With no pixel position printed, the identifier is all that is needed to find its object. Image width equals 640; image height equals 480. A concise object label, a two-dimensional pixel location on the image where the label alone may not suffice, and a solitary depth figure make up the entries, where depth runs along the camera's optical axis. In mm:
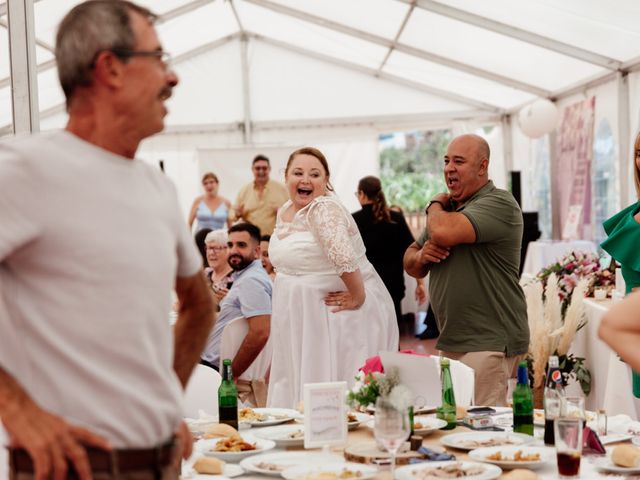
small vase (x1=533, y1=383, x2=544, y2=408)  5203
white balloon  10406
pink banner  10156
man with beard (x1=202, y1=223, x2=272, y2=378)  4734
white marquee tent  8867
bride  4180
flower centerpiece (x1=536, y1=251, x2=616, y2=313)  5781
